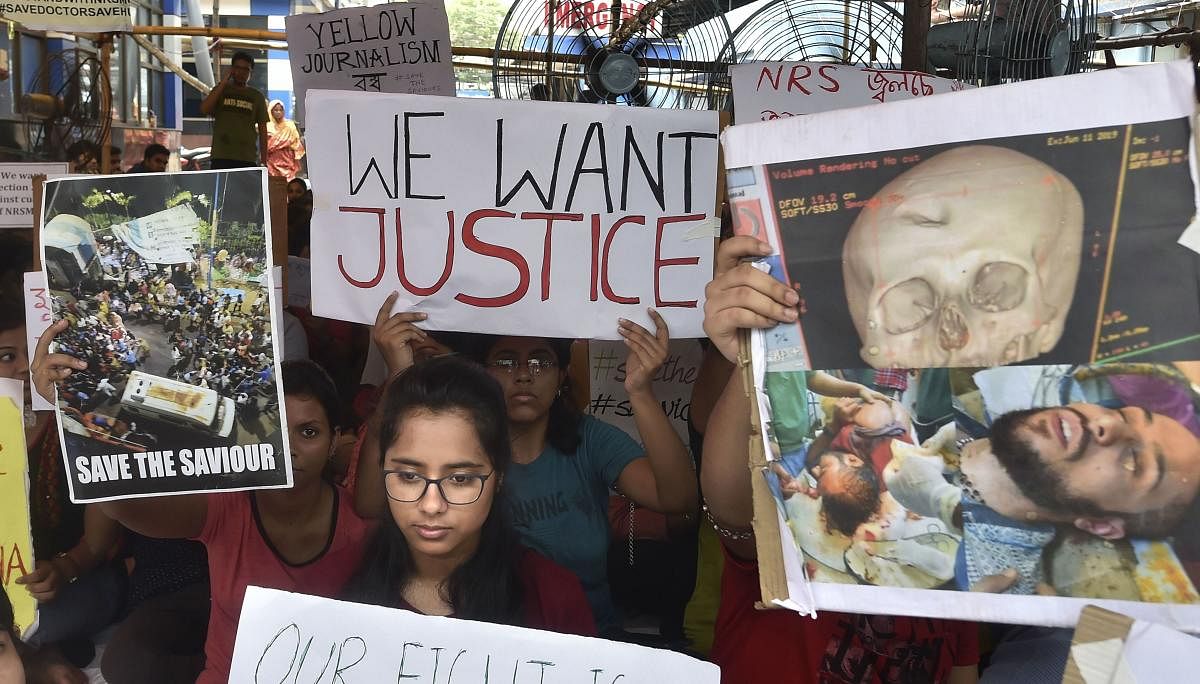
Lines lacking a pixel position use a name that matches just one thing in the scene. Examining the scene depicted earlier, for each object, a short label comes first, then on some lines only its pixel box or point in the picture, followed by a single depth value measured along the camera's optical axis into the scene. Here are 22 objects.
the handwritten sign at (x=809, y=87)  3.78
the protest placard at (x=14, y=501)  2.33
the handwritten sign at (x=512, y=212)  2.49
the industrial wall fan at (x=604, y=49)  4.39
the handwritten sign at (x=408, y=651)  1.54
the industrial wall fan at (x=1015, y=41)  3.51
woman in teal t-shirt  2.43
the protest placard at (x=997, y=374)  1.21
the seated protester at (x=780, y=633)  1.80
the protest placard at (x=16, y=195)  3.72
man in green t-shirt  8.00
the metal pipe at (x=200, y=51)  13.76
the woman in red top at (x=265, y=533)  2.32
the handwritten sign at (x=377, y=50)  4.96
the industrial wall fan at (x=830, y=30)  4.96
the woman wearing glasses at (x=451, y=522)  2.03
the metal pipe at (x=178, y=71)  10.10
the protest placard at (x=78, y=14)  5.11
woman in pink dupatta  11.75
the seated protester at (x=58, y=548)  2.51
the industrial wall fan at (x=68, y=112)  7.70
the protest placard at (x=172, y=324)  2.11
